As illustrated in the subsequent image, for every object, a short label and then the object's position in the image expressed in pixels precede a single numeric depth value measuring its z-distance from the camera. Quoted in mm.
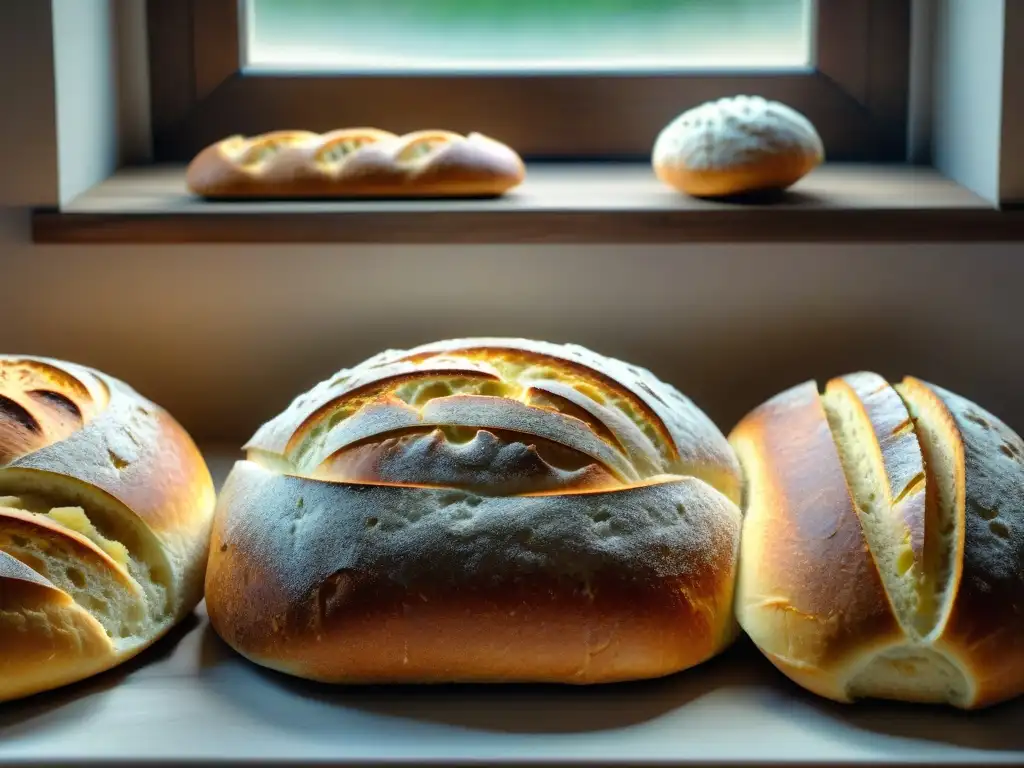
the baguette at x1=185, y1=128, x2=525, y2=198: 1199
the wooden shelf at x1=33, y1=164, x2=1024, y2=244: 1153
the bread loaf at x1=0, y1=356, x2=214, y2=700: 822
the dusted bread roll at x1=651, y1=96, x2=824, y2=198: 1153
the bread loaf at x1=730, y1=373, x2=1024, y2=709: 809
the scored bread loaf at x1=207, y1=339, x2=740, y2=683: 833
